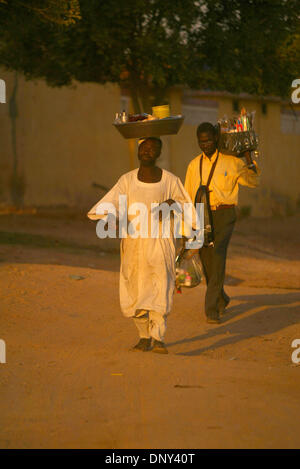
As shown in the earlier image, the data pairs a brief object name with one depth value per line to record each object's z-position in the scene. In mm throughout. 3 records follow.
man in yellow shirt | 16750
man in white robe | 13445
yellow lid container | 13508
